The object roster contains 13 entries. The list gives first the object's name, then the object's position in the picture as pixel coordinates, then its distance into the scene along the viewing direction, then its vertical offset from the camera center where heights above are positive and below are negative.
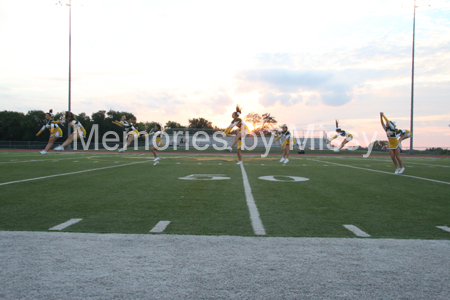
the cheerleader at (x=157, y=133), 16.31 +0.43
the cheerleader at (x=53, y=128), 16.57 +0.57
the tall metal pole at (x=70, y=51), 39.31 +10.71
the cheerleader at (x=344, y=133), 23.07 +0.82
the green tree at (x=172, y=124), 111.50 +5.91
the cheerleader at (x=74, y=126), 15.77 +0.63
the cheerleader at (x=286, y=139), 18.66 +0.24
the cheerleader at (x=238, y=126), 16.62 +0.85
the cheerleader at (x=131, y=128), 18.33 +0.73
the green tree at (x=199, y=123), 110.05 +6.37
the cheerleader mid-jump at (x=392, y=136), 12.33 +0.36
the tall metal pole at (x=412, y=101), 38.34 +5.21
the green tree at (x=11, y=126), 64.69 +2.48
